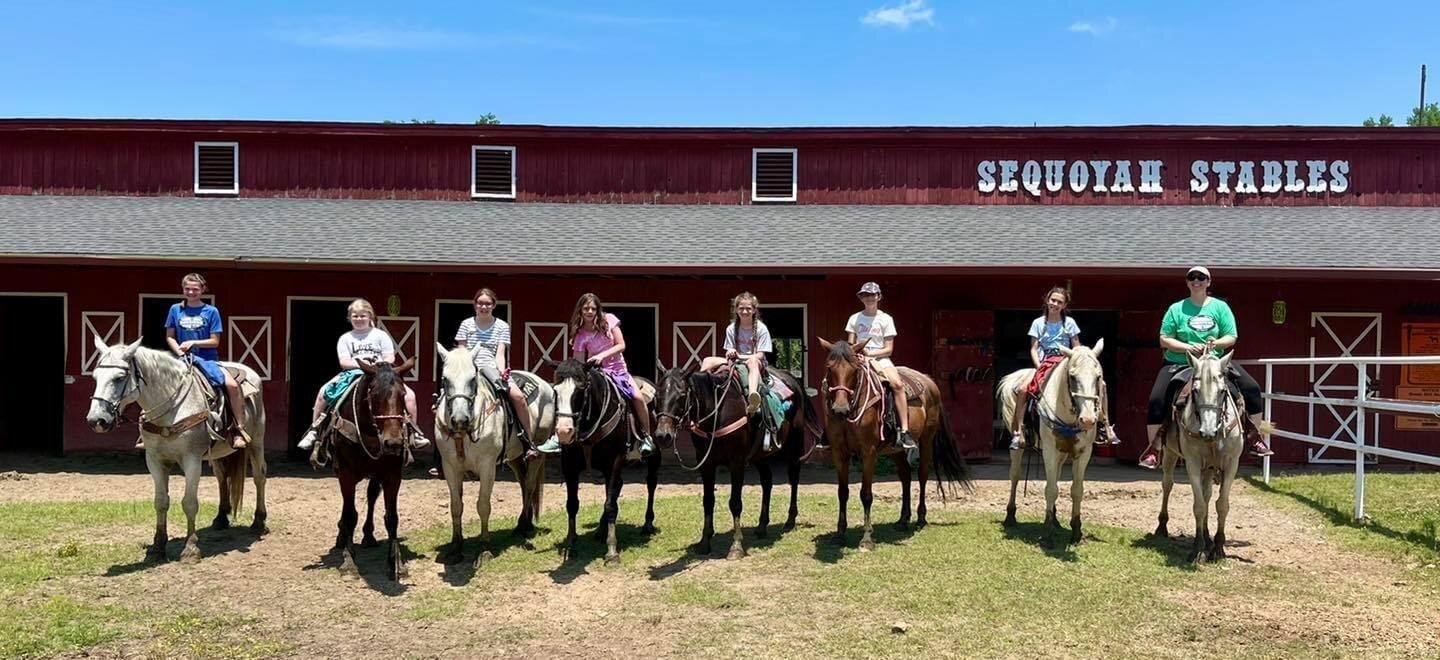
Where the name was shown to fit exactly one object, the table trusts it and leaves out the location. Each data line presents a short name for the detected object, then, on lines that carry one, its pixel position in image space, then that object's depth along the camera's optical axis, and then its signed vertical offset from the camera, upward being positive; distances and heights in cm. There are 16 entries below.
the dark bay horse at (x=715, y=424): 671 -73
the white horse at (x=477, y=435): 607 -82
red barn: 1138 +130
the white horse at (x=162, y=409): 625 -63
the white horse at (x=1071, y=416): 666 -64
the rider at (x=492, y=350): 675 -17
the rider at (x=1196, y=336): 699 +0
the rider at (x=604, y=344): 691 -12
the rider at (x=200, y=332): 711 -6
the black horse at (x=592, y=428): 649 -75
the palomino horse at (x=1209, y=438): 641 -77
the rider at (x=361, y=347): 656 -15
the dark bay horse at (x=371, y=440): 599 -80
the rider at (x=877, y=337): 746 -4
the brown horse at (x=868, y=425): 679 -80
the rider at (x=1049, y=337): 754 -2
